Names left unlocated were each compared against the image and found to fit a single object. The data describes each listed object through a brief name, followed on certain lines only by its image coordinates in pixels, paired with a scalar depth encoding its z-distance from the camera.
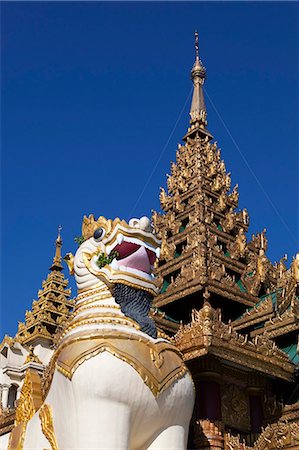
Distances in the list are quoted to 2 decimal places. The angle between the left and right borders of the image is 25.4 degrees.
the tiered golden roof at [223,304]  9.38
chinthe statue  7.07
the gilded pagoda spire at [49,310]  22.40
